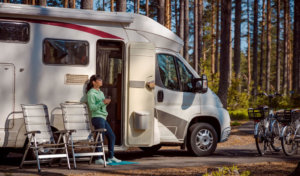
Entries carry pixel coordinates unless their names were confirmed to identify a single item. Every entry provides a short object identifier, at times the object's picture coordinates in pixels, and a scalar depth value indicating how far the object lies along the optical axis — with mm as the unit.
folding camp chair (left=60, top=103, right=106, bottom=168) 9242
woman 9328
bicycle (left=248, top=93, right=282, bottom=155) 11037
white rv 9031
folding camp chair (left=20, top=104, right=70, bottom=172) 8734
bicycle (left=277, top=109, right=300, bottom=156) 11250
